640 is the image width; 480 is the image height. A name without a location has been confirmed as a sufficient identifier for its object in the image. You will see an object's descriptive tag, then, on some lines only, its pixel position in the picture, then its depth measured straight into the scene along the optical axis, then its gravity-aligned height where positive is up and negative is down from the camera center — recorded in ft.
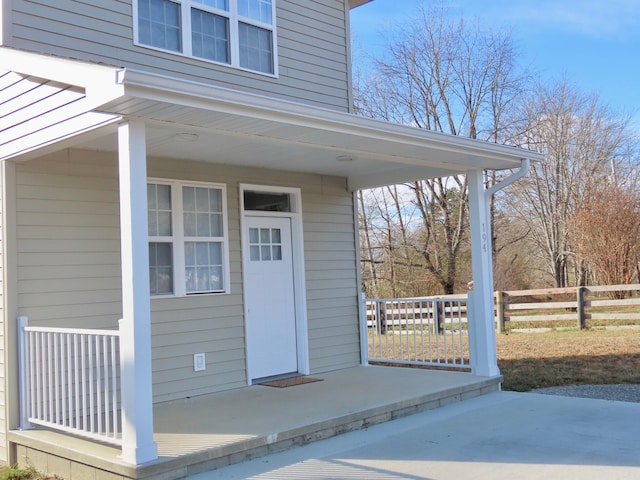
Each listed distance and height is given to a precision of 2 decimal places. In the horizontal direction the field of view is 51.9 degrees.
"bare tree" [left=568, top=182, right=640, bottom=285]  58.18 +3.14
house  15.05 +3.14
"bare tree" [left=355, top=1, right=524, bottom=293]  71.92 +20.67
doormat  23.79 -3.68
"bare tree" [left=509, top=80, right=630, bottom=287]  72.79 +13.70
